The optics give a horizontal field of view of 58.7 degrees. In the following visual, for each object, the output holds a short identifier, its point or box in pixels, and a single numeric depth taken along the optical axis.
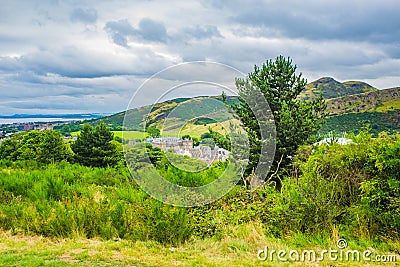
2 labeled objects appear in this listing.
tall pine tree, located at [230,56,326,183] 13.19
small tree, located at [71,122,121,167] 34.97
